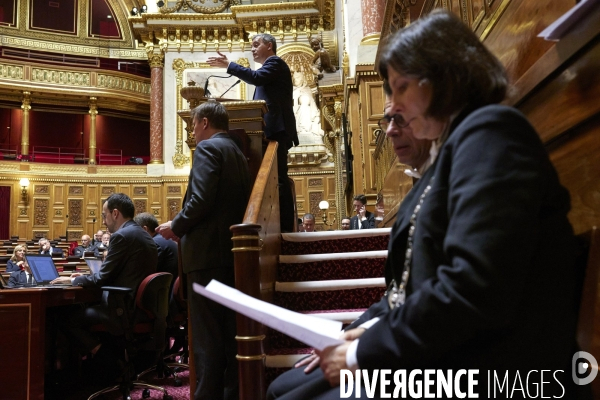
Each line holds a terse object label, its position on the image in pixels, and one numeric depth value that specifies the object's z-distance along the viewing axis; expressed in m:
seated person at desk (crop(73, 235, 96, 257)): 11.36
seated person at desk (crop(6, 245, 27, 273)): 8.75
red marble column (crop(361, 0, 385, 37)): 7.33
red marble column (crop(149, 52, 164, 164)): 16.48
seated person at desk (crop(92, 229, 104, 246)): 11.72
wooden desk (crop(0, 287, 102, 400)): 3.08
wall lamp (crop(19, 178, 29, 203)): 16.19
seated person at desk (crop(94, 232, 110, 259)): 9.84
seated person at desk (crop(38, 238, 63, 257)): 10.56
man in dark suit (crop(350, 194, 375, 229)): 6.32
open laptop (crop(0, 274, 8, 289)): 3.33
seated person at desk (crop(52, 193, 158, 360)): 3.59
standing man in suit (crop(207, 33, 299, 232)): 3.96
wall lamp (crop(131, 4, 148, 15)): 17.56
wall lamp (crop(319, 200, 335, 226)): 11.28
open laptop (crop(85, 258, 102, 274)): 4.17
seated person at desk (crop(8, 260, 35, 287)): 7.45
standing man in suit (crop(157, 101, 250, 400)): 2.68
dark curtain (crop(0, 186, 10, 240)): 16.17
